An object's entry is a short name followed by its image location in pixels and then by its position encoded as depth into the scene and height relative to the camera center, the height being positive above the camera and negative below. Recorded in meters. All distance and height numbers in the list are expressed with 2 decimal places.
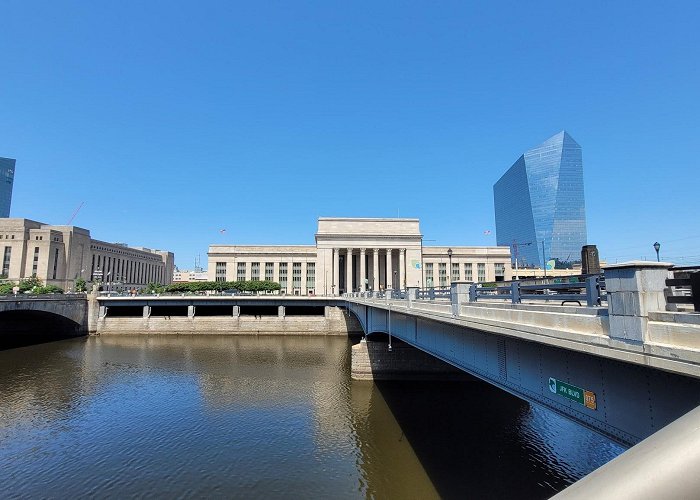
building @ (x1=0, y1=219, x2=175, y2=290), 127.69 +14.15
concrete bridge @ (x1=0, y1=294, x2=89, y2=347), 56.78 -4.68
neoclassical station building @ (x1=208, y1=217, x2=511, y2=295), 101.69 +8.63
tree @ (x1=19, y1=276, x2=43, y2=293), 86.86 +2.08
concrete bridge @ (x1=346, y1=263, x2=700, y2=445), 5.97 -1.44
